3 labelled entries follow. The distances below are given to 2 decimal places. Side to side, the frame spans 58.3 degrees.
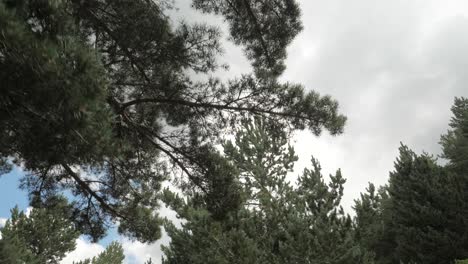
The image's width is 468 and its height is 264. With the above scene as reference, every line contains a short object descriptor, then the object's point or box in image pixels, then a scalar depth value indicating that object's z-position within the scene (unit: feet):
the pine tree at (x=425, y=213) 42.96
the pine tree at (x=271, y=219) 25.80
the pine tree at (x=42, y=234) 39.96
